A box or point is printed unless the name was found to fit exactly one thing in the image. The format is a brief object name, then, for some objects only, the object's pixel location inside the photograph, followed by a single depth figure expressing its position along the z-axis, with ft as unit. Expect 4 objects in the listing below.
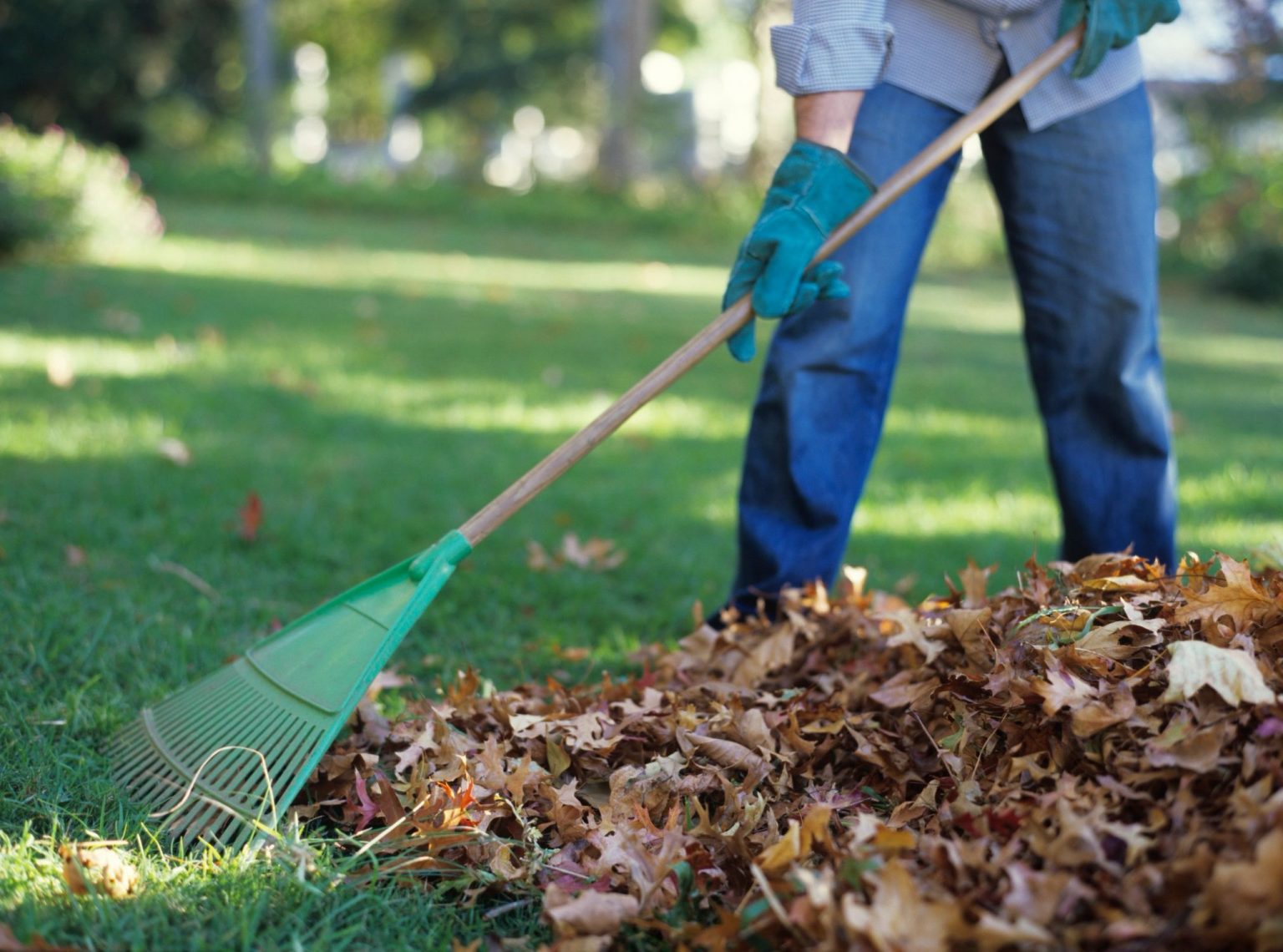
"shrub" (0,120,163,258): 24.62
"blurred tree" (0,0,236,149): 63.62
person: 7.68
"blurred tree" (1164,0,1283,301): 17.70
